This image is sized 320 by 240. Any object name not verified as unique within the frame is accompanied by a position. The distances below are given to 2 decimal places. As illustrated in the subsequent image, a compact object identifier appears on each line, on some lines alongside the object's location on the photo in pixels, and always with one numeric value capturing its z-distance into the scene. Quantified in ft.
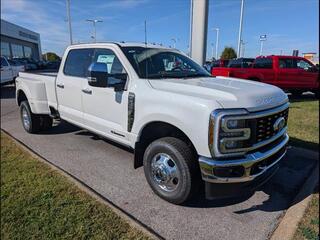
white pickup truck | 9.44
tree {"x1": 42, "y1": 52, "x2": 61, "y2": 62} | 286.42
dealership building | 174.79
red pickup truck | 41.57
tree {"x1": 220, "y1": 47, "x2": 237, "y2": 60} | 130.93
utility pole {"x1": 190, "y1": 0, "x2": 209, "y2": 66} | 24.35
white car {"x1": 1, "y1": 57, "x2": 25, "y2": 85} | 48.91
